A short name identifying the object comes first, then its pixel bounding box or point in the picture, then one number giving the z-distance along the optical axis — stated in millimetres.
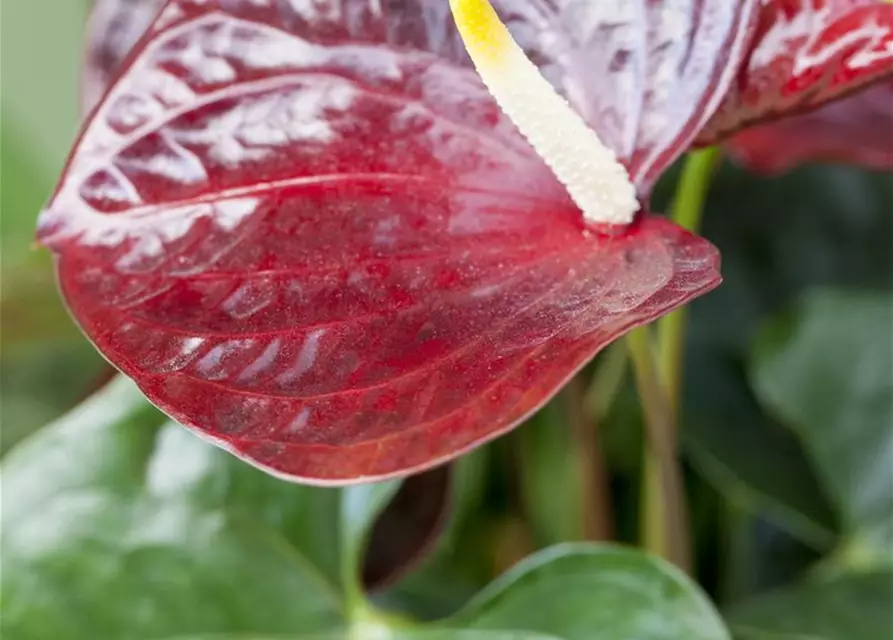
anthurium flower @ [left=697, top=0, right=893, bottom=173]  324
